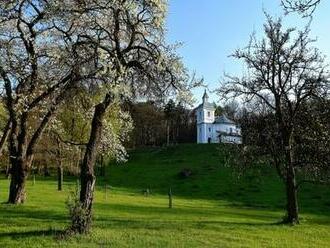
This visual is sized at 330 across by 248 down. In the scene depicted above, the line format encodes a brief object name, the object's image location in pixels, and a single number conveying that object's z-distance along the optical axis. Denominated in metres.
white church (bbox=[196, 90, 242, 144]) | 161.50
